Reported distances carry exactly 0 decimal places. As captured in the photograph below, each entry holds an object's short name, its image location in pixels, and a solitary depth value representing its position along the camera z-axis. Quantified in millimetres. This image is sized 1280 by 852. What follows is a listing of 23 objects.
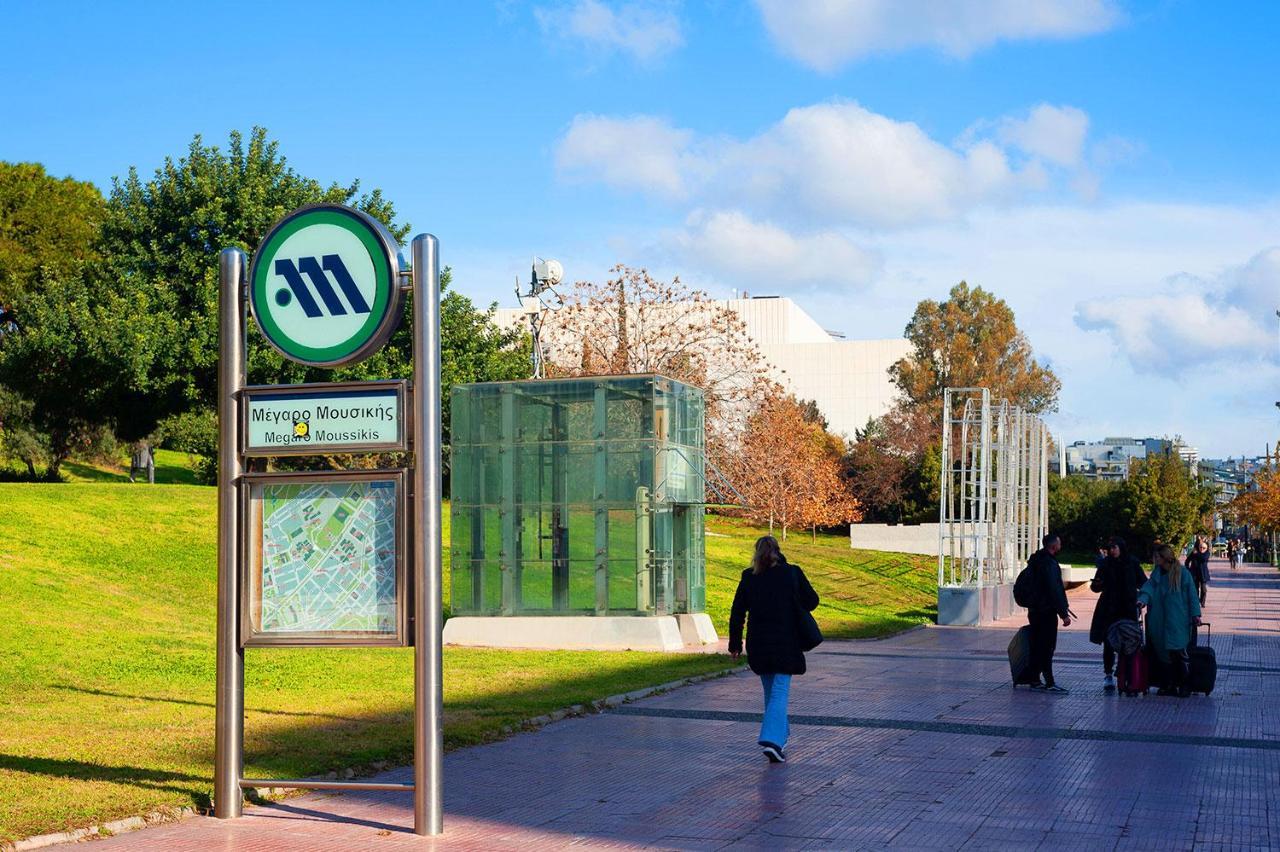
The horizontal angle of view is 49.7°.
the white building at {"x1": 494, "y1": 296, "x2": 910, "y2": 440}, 109750
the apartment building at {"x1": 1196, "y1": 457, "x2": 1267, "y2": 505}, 94262
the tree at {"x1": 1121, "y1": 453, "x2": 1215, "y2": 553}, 62688
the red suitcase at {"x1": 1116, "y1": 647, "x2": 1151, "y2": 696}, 14602
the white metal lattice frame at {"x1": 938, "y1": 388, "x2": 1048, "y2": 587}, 28406
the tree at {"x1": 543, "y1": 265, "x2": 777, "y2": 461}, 41562
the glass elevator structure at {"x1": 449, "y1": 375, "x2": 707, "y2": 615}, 19328
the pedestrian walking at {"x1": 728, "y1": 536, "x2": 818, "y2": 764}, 9898
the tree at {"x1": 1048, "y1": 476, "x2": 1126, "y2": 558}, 66000
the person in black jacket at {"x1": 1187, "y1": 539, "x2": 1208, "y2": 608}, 33025
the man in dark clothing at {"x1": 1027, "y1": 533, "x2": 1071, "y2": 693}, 14977
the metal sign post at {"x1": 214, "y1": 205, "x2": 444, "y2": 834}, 7938
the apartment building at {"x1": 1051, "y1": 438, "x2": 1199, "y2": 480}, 154625
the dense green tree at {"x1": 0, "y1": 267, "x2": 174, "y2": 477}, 31297
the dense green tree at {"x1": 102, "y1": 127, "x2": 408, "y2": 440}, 31812
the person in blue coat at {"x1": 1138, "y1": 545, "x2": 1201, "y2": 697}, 14430
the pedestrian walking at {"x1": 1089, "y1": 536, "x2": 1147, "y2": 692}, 15234
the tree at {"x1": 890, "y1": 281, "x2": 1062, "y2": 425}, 79125
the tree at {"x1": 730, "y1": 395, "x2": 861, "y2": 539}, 46625
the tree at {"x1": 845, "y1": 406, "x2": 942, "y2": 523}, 71062
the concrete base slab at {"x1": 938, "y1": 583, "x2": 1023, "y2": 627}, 27188
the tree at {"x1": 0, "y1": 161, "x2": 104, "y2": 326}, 42219
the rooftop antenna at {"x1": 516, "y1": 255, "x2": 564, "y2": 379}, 30922
